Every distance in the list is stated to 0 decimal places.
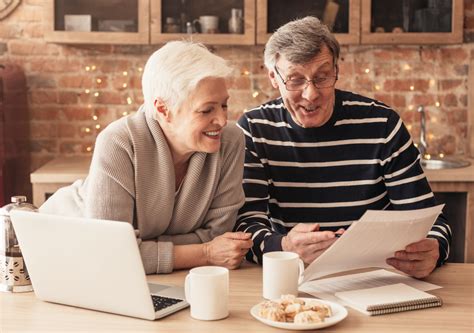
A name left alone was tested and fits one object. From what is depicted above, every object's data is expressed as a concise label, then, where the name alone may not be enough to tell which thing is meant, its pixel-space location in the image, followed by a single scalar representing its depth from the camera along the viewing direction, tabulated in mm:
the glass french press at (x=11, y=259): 1932
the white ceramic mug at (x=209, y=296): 1691
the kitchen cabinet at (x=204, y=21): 3902
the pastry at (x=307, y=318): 1609
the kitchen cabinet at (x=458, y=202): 3566
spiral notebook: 1735
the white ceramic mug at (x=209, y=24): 3934
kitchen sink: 3928
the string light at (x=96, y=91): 4178
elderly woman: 2086
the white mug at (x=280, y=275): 1822
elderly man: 2449
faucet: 4074
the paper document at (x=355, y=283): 1893
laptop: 1680
